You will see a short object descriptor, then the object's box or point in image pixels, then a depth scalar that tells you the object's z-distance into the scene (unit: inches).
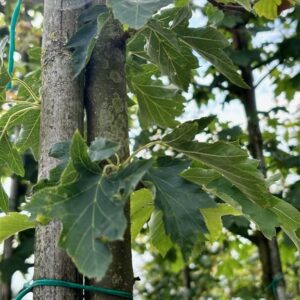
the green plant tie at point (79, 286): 26.5
